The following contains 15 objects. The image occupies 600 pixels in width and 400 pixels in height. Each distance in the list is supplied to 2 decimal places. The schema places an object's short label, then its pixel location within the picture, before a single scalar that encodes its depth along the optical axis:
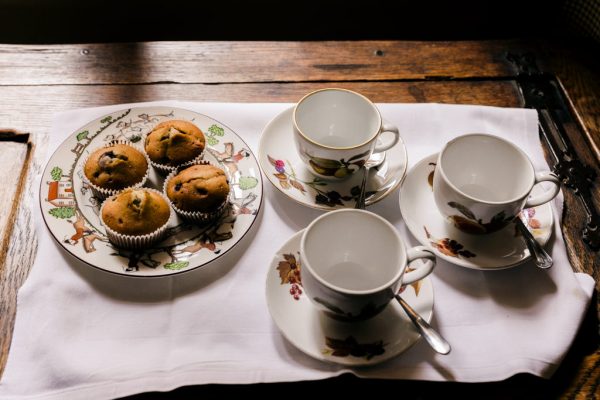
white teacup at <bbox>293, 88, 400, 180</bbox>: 0.99
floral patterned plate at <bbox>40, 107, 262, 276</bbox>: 0.91
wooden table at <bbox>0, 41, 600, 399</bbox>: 1.16
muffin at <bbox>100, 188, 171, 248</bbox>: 0.91
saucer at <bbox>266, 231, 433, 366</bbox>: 0.81
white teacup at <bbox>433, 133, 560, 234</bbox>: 0.90
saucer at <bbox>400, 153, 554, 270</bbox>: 0.94
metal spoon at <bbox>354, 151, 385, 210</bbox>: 1.00
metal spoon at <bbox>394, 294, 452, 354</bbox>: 0.81
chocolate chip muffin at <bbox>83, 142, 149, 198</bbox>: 0.99
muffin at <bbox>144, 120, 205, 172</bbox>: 1.03
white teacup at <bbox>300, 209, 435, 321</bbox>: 0.78
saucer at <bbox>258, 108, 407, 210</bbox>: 1.02
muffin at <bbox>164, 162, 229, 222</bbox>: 0.95
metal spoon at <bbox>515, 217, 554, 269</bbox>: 0.93
